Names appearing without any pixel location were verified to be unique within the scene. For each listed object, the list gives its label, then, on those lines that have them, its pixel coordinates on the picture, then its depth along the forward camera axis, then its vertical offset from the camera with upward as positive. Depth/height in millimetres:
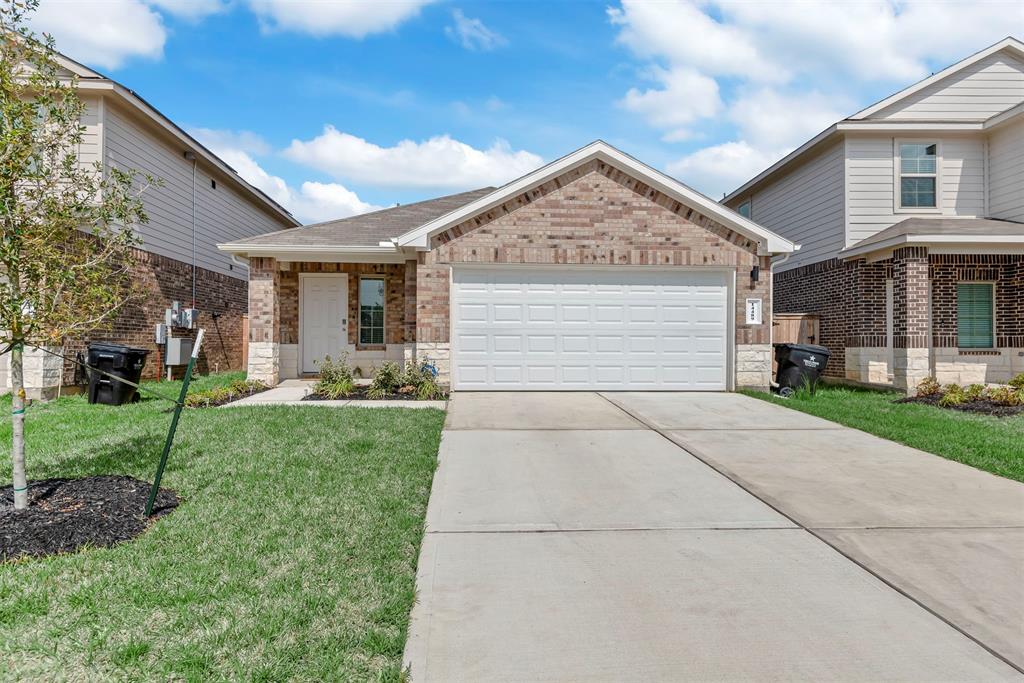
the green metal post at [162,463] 4332 -946
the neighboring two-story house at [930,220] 13109 +2839
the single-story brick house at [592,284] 11516 +1064
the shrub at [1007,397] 9922 -982
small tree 4176 +865
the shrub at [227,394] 9836 -1048
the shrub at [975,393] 10500 -970
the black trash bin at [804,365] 12133 -554
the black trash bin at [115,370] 10211 -631
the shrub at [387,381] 11008 -835
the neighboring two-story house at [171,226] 11406 +2853
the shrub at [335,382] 10906 -877
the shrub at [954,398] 10316 -1041
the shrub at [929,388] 11398 -961
